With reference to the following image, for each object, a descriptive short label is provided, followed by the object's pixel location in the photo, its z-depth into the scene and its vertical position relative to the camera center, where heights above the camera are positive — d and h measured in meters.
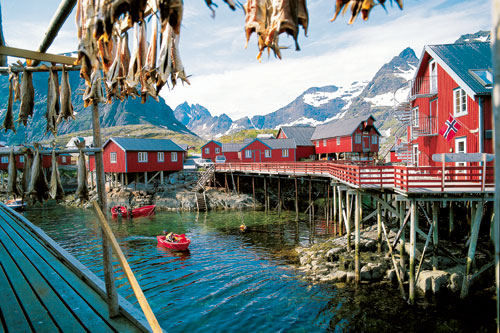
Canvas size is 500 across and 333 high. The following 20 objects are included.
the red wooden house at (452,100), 15.77 +3.07
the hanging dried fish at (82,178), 4.25 -0.21
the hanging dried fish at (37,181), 4.20 -0.23
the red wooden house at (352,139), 45.97 +2.46
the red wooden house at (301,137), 53.31 +3.77
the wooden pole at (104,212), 4.42 -0.73
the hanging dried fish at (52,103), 4.13 +0.82
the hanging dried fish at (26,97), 4.24 +0.94
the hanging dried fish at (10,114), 4.49 +0.75
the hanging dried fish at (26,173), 4.32 -0.12
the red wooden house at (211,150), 67.94 +2.08
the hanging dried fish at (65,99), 4.07 +0.86
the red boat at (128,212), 32.75 -5.32
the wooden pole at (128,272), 3.51 -1.38
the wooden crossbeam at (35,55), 3.84 +1.42
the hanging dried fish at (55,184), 4.30 -0.28
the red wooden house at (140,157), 40.06 +0.53
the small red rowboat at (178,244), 19.95 -5.40
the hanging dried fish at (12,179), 4.38 -0.21
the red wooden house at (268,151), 50.81 +1.11
